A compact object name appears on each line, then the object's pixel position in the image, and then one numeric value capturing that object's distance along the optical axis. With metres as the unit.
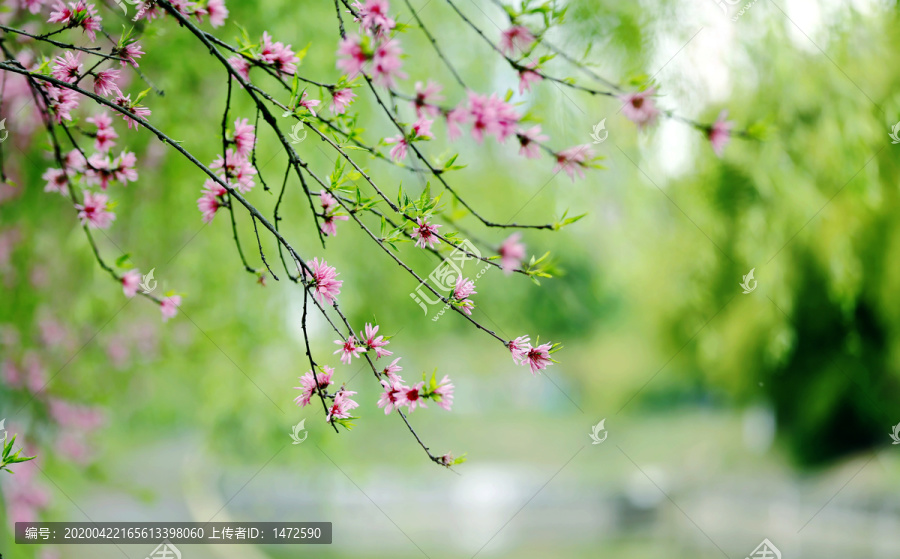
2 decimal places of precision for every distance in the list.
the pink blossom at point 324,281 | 2.16
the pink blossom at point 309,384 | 2.19
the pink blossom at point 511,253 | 2.09
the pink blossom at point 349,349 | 2.17
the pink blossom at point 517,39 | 2.17
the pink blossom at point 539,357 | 2.16
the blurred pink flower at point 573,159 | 2.16
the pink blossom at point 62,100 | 2.30
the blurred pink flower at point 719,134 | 2.22
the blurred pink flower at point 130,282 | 2.35
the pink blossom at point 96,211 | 2.42
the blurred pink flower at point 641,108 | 2.22
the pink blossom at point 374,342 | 2.17
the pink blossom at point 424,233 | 2.15
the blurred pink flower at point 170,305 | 2.34
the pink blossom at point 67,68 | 2.26
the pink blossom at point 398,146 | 2.13
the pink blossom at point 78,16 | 2.27
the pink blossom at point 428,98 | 2.10
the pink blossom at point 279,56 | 2.16
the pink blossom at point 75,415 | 4.56
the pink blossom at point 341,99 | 2.18
